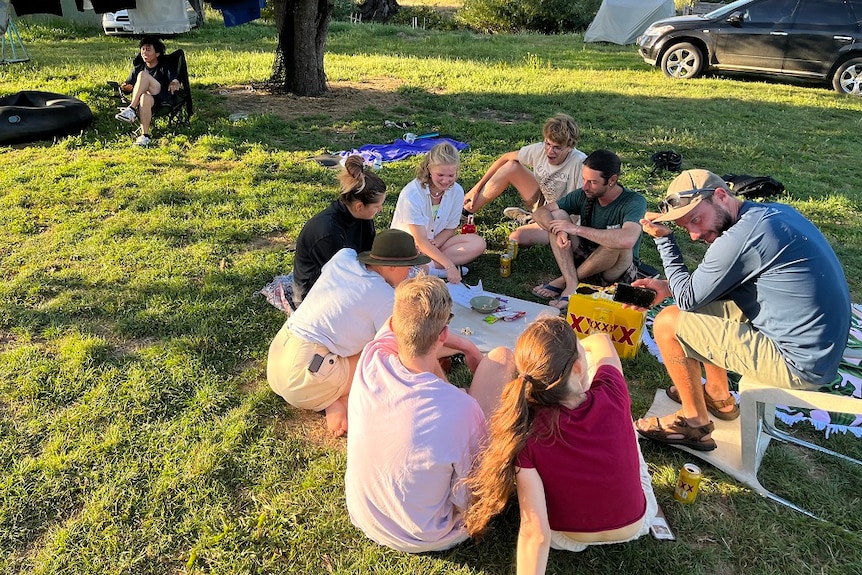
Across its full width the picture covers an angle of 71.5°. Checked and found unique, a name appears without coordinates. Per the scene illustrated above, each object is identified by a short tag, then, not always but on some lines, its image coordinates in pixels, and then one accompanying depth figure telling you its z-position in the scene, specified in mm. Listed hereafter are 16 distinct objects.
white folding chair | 2535
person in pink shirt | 2213
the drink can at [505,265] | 4867
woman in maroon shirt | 2070
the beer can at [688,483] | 2742
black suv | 10820
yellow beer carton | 3758
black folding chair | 7824
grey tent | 16578
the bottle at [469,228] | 5414
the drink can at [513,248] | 5023
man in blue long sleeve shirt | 2641
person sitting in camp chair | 7492
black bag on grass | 6367
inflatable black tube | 7238
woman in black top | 3543
